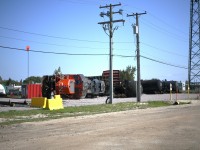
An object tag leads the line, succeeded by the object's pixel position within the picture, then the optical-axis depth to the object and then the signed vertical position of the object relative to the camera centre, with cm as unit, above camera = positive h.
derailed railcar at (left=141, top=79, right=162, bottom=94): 6644 +126
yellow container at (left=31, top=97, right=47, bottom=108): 2655 -79
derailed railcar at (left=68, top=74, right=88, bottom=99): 4075 +73
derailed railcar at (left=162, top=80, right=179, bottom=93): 7519 +117
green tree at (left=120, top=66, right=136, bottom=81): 10862 +651
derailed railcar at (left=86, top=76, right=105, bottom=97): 4756 +58
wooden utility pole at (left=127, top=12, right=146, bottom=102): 3766 +426
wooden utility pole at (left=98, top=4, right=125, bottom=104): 3492 +728
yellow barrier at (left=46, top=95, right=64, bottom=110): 2546 -86
